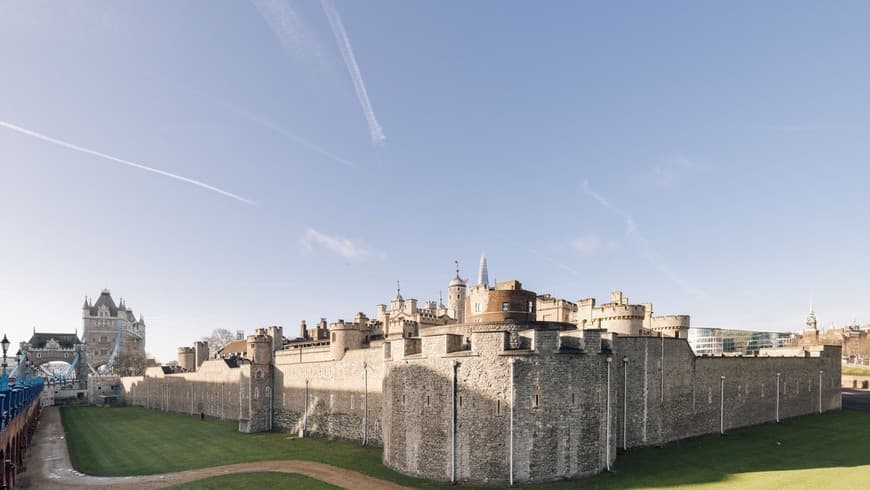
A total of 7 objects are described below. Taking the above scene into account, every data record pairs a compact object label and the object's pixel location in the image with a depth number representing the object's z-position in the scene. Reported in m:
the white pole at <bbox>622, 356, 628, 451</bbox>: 33.41
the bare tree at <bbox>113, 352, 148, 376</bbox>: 127.60
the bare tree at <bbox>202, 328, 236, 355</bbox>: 169.50
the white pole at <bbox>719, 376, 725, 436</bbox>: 40.06
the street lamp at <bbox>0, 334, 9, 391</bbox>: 34.34
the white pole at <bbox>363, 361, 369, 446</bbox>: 39.03
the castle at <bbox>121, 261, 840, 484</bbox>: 26.23
